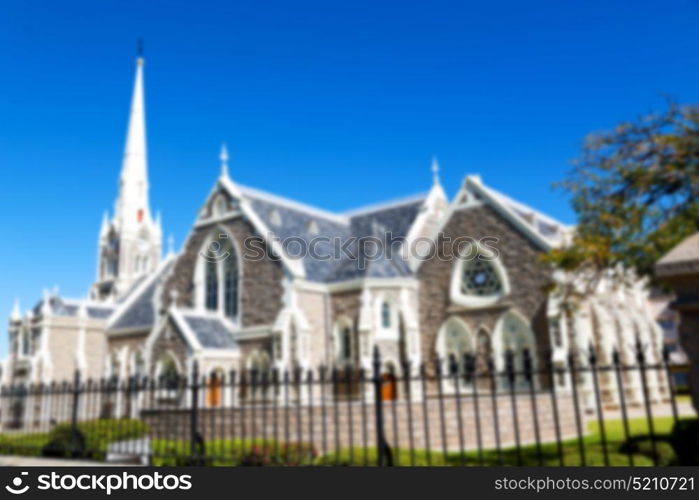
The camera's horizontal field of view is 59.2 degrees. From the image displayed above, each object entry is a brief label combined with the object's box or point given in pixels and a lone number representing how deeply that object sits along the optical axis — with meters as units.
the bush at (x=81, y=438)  11.57
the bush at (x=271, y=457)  10.03
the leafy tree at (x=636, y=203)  11.52
